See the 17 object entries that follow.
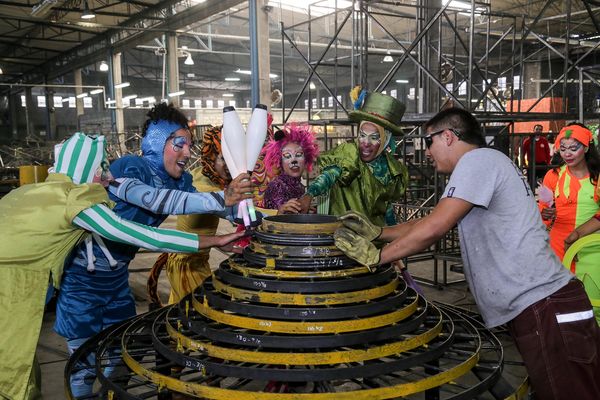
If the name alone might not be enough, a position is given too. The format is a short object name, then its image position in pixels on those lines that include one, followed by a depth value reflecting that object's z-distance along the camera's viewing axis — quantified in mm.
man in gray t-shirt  2043
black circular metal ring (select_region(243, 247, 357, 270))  2062
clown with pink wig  3879
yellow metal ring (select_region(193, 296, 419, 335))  1859
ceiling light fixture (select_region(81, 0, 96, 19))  13291
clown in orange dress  4117
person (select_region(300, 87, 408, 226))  3324
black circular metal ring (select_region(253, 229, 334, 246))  2121
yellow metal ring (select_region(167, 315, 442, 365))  1759
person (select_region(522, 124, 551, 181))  9181
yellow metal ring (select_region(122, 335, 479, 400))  1641
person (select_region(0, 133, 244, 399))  2016
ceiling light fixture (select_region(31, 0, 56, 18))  12989
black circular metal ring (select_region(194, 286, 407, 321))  1898
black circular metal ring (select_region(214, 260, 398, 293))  1967
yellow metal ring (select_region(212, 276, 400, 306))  1941
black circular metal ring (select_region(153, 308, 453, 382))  1723
